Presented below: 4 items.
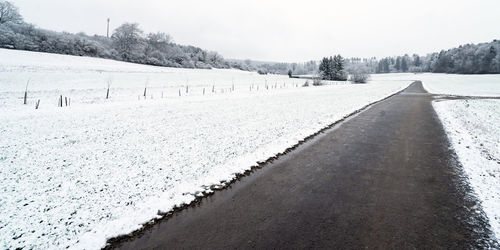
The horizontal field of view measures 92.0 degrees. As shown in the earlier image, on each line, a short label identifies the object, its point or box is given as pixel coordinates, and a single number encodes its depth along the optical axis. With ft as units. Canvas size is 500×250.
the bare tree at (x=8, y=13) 158.81
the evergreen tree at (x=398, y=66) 589.73
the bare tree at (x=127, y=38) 220.23
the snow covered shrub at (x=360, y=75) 266.69
